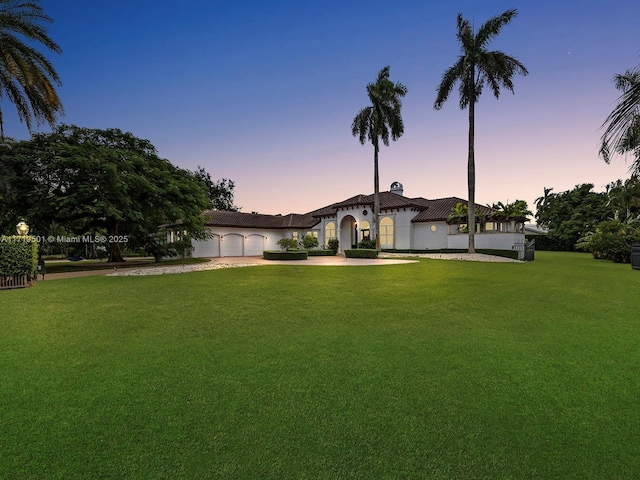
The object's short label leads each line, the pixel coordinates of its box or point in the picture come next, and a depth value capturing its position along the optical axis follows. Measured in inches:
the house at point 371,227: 999.6
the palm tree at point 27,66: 458.9
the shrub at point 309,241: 1139.9
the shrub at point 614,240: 759.1
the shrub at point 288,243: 1067.9
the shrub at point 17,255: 409.3
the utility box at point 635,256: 599.8
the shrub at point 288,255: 929.5
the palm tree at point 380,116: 1050.7
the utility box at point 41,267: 531.6
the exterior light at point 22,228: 489.1
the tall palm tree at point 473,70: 861.7
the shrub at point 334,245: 1196.2
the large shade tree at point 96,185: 618.8
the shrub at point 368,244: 1116.5
